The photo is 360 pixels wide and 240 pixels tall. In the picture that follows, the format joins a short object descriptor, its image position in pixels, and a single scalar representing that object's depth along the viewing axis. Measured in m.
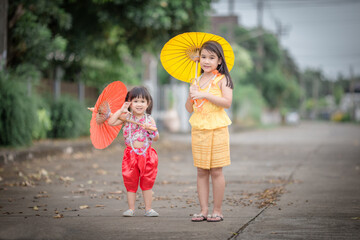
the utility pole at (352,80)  80.71
